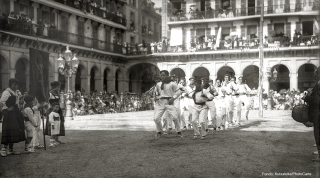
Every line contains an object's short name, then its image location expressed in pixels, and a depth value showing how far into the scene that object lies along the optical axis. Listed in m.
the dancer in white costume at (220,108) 13.94
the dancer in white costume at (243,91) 15.34
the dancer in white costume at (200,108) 11.24
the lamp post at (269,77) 31.44
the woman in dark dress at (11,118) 8.28
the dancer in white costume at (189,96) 13.91
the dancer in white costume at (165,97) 11.62
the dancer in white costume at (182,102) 13.32
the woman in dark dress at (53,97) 10.22
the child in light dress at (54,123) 10.15
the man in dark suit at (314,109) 6.95
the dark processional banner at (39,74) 7.94
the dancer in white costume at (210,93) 11.84
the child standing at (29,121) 9.08
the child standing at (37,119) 9.44
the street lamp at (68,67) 21.05
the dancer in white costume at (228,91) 14.60
